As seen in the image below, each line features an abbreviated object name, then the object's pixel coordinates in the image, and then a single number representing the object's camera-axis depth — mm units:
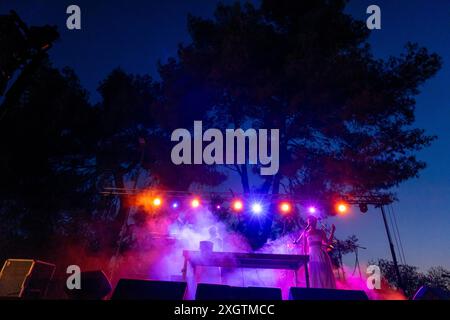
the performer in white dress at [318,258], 6098
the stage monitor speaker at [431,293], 3314
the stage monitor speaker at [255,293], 2854
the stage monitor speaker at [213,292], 2807
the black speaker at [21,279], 5297
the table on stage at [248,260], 6168
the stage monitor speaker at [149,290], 2922
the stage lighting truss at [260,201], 8883
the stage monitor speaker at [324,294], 2869
